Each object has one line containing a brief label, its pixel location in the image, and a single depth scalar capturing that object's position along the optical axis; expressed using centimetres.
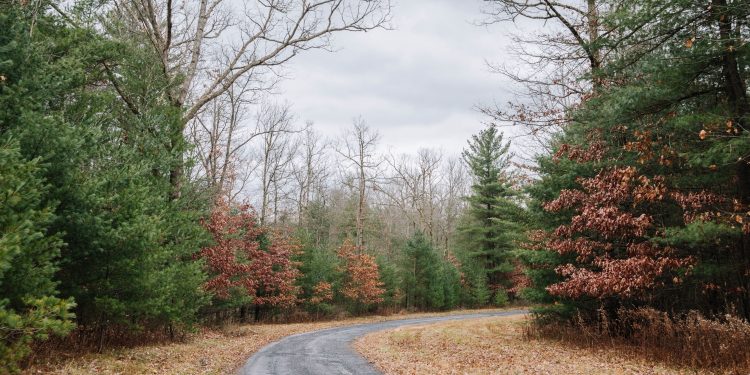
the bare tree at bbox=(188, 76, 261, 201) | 2751
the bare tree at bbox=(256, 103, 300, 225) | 3416
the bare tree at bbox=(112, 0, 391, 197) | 1598
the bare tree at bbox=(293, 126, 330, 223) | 4316
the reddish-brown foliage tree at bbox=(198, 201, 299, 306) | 1998
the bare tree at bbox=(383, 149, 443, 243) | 4756
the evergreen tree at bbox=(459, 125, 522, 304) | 4191
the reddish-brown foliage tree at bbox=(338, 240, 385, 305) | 3381
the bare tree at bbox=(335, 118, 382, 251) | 3984
